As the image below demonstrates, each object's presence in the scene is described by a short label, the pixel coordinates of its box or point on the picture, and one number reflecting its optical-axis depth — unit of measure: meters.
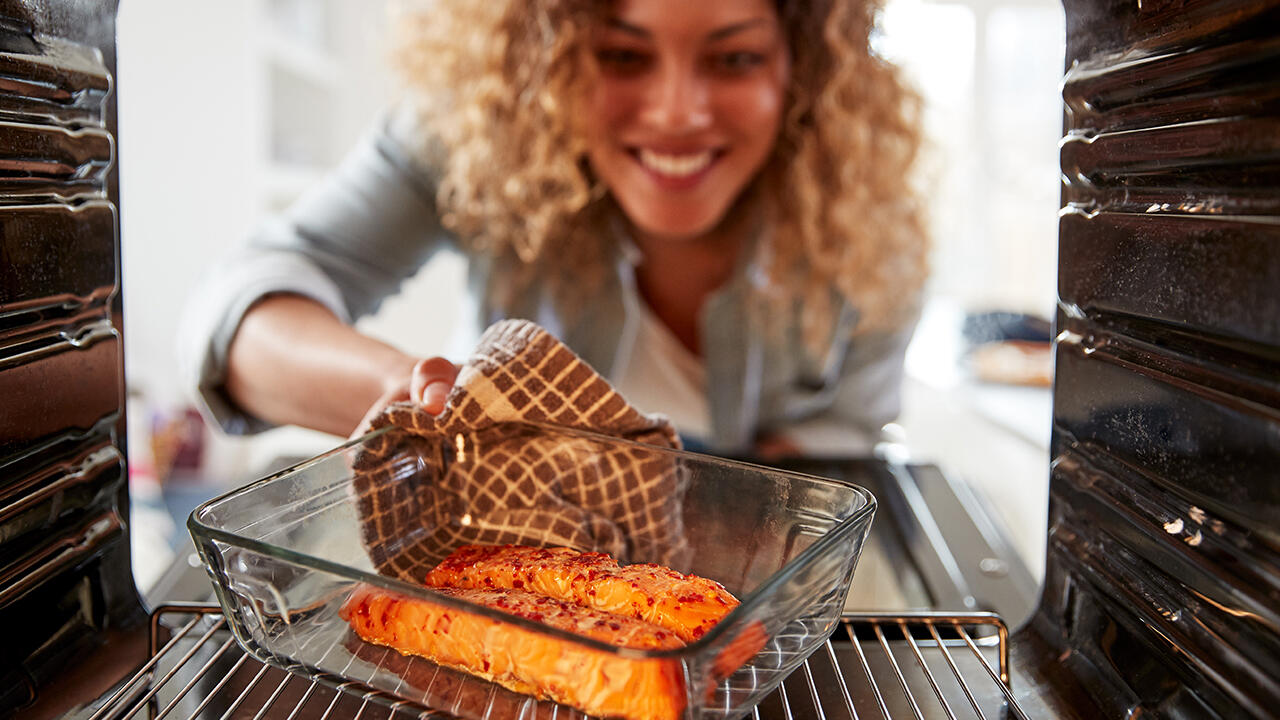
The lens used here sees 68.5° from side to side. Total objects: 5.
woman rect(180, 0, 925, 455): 1.25
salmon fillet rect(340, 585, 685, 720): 0.41
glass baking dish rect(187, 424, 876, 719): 0.44
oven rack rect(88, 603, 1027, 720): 0.50
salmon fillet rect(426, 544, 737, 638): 0.50
